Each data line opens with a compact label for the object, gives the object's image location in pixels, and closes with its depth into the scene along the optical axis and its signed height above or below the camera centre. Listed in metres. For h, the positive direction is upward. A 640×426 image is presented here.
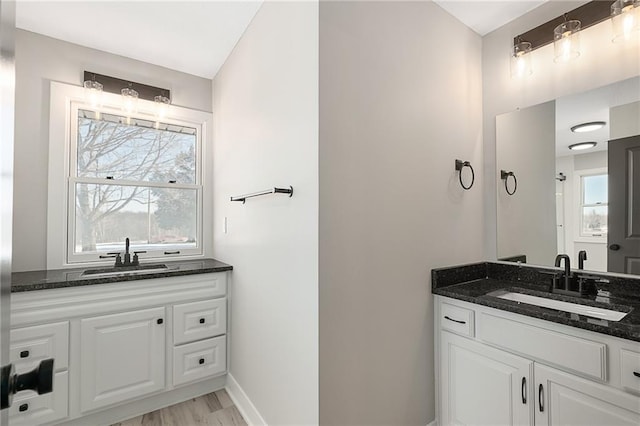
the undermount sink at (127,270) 2.08 -0.40
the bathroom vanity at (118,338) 1.73 -0.79
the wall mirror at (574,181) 1.58 +0.21
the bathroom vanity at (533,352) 1.18 -0.61
